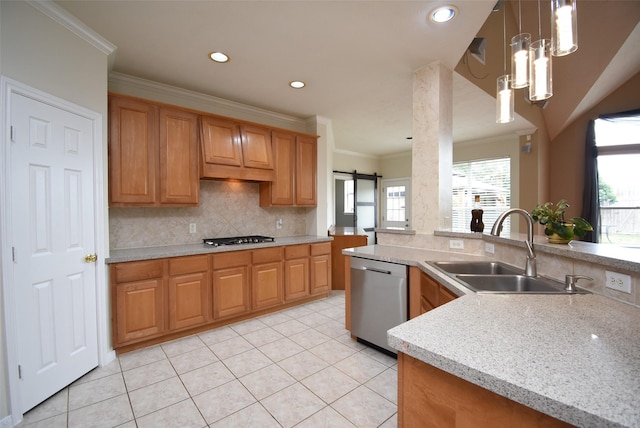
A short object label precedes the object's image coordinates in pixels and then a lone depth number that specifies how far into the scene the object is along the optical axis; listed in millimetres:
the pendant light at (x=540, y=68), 1568
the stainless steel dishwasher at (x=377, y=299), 2314
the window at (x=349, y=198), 6492
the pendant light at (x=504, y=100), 2059
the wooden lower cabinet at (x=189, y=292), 2752
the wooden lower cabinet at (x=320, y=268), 3892
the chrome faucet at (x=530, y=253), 1672
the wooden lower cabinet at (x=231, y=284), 3025
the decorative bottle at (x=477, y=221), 2502
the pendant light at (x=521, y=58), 1698
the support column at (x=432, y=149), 2645
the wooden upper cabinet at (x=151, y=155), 2619
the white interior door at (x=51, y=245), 1780
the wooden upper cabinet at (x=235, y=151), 3180
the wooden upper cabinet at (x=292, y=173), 3801
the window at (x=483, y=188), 5273
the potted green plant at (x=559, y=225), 1692
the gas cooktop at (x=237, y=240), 3265
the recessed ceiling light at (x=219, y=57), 2543
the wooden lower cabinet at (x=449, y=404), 718
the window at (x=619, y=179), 4000
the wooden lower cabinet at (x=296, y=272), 3625
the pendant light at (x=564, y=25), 1283
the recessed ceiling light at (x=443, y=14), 1962
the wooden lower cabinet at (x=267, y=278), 3330
